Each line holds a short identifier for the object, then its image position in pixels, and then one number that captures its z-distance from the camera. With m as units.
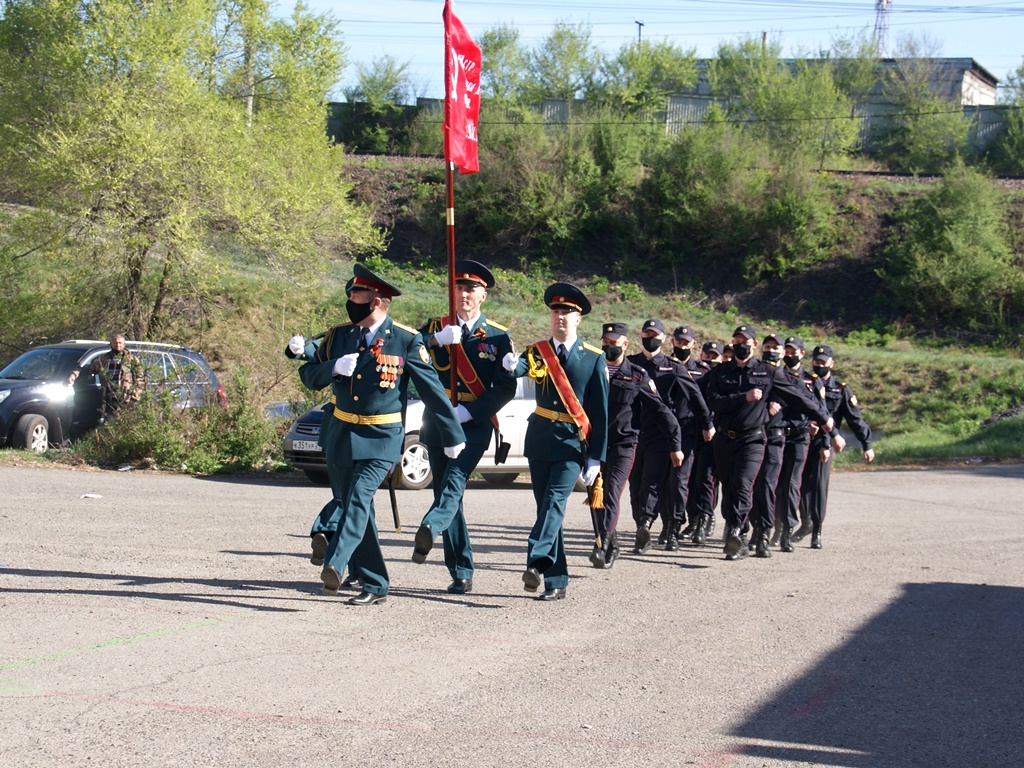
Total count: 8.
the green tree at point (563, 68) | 67.81
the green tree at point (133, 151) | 23.56
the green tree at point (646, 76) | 63.06
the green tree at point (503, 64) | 68.19
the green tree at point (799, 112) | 54.41
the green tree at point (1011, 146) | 57.12
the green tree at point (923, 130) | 59.69
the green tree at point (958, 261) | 42.00
